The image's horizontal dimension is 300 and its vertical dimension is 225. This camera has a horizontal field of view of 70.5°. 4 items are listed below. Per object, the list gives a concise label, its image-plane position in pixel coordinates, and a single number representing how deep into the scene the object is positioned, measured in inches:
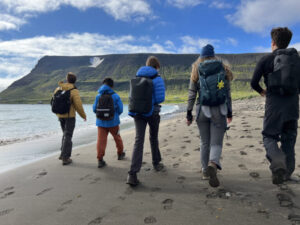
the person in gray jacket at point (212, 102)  137.8
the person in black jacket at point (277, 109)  125.1
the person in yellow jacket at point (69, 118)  234.5
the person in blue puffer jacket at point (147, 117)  156.4
